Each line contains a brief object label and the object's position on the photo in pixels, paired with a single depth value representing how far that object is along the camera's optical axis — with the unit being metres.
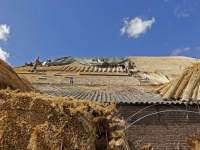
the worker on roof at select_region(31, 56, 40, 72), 16.21
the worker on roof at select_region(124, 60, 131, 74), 16.08
